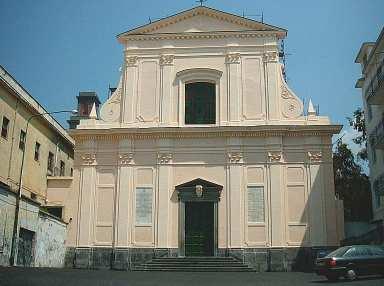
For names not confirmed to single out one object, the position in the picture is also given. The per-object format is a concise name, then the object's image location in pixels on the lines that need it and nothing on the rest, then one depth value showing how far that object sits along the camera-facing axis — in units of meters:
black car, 17.25
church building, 24.95
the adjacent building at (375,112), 27.78
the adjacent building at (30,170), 22.52
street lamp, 22.02
